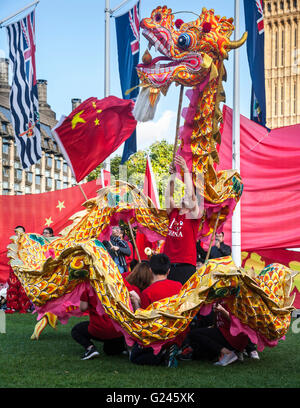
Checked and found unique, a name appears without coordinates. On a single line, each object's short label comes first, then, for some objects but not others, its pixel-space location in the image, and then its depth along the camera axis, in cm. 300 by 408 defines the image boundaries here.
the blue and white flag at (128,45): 1136
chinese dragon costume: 505
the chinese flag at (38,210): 1191
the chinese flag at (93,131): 638
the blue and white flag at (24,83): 1113
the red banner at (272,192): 949
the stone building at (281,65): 6272
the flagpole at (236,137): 966
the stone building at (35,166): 4653
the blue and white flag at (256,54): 1034
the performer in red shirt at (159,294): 535
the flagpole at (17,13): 1159
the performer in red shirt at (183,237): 568
